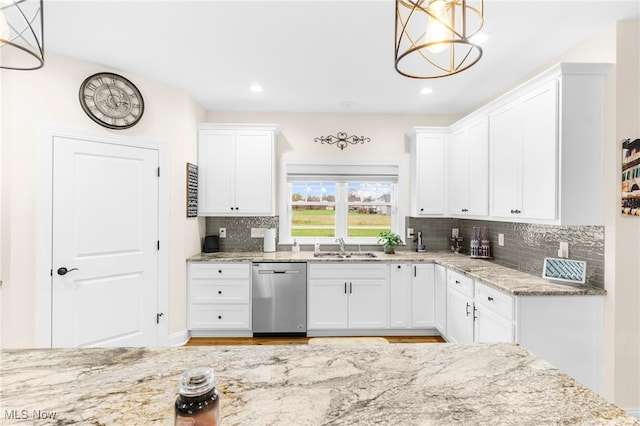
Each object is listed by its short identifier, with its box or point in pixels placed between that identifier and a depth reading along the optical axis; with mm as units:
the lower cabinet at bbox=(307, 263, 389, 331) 3615
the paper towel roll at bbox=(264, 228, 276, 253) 4082
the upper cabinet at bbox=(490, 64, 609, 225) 2230
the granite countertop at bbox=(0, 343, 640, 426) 812
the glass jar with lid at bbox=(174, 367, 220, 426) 630
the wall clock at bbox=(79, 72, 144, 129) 2822
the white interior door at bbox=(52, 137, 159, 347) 2689
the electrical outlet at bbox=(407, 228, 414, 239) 4305
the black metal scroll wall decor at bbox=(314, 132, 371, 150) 4262
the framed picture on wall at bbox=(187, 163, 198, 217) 3556
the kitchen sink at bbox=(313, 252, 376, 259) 3887
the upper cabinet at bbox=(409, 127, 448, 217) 3971
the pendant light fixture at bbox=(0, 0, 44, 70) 2057
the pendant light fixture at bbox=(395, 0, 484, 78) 1016
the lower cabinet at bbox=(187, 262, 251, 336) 3559
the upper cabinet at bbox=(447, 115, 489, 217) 3195
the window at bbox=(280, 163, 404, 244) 4285
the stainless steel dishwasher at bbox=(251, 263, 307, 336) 3584
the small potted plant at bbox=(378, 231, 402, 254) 4016
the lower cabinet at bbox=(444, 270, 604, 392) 2240
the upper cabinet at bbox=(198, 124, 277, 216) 3848
